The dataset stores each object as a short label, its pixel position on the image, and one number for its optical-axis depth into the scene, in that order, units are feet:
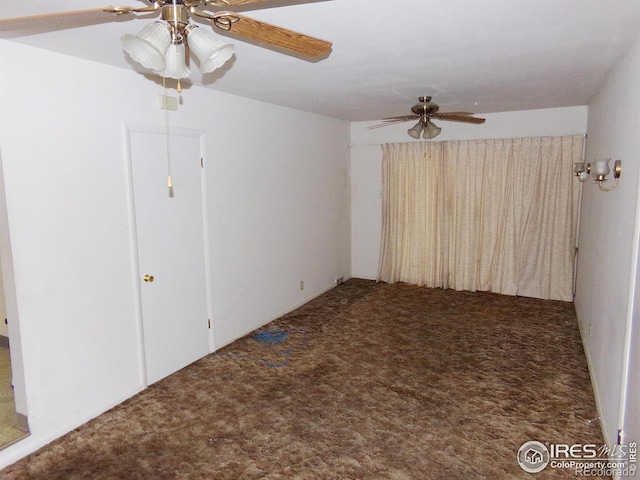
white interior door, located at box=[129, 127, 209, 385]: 11.35
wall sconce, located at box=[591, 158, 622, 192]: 9.32
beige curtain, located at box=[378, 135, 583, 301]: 18.48
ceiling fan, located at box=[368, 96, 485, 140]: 14.20
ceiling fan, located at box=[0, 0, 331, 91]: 5.01
